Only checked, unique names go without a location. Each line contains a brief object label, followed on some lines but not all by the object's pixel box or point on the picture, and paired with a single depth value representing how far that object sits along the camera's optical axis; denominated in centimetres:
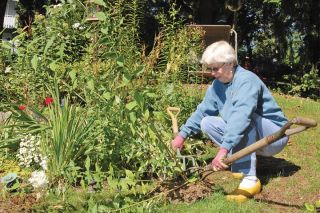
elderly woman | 349
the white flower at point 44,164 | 401
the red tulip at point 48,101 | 428
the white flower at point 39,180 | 381
